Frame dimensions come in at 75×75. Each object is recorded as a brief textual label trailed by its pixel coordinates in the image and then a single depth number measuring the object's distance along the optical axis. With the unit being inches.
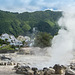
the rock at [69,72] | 329.2
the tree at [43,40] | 1232.4
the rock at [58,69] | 382.4
